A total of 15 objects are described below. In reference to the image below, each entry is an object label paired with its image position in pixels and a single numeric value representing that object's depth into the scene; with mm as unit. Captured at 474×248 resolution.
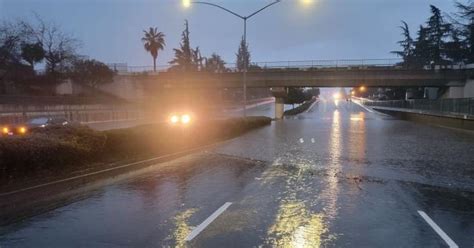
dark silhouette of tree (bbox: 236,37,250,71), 186975
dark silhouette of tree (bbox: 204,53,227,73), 167850
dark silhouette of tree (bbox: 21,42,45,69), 75250
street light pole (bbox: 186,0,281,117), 38697
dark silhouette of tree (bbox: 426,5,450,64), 98875
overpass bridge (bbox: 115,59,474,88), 64625
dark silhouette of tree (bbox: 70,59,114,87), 81981
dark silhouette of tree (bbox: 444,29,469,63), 95519
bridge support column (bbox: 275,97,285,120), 72125
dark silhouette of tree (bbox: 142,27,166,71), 127000
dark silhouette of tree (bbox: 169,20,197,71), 136375
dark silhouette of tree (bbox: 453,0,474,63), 84075
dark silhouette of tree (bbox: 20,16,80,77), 78438
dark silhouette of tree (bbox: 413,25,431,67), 104562
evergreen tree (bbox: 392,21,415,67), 127331
